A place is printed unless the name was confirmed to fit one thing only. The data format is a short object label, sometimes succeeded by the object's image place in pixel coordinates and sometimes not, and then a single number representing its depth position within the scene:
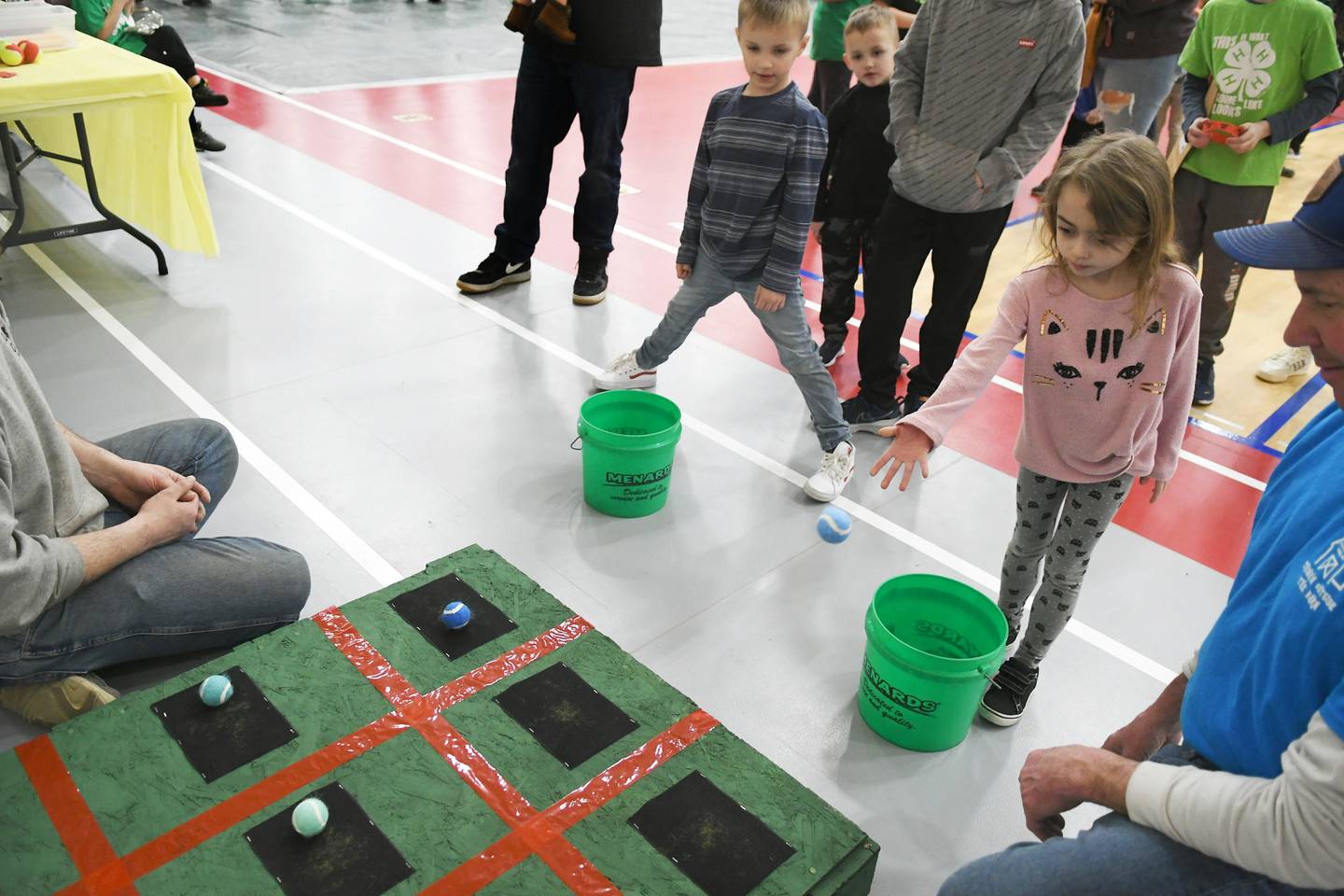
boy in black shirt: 3.69
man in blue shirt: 1.23
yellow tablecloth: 4.02
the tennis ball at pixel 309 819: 1.88
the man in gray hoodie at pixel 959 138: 3.13
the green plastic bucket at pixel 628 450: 3.06
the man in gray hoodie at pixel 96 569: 2.09
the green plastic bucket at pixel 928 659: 2.29
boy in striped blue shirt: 3.05
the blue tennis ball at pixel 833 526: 3.03
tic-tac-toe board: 1.86
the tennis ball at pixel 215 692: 2.14
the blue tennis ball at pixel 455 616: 2.40
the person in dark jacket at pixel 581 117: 4.24
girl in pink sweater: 2.03
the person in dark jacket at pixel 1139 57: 4.82
